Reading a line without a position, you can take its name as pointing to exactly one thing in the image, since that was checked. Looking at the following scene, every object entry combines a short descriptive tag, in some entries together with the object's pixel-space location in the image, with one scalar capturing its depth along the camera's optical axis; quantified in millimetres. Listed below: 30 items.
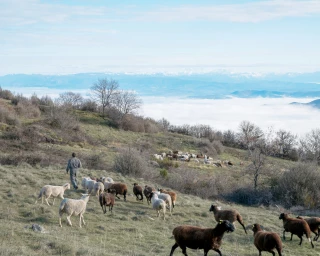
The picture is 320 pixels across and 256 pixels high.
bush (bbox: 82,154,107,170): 35975
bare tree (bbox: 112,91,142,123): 80356
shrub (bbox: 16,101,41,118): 62688
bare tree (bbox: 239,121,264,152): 80562
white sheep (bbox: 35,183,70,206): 17297
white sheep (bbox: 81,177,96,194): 20469
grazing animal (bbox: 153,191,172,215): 18969
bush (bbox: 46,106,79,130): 56250
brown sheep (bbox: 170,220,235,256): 10969
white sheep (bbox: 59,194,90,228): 14492
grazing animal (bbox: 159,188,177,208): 20359
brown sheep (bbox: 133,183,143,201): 21109
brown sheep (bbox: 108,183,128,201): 20672
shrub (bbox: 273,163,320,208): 31141
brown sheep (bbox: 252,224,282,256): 12680
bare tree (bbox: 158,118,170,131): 84206
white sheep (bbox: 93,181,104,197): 19922
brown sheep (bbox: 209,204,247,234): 16969
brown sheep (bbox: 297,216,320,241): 16867
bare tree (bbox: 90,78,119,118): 82231
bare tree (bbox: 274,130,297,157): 74062
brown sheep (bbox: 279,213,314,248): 15766
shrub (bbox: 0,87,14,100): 75012
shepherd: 21109
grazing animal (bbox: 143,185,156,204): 20572
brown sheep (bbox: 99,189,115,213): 17469
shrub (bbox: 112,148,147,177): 33031
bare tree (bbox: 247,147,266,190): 34897
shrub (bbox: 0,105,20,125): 53781
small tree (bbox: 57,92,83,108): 90112
